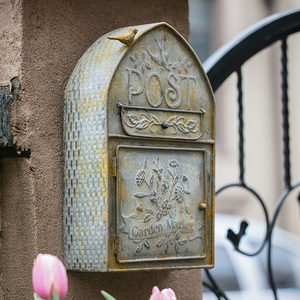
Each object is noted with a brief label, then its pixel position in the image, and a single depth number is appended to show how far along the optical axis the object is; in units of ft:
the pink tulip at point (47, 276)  6.46
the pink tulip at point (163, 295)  6.73
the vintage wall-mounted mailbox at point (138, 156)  7.29
